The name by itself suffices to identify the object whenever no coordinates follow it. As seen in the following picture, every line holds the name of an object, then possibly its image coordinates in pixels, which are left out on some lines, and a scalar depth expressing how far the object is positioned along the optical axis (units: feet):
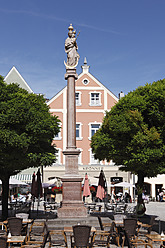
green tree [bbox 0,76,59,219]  45.62
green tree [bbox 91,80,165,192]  49.16
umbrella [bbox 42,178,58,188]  90.33
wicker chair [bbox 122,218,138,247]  35.32
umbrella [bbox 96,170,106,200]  61.16
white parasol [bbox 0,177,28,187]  74.79
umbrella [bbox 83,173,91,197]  64.44
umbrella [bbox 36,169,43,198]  60.01
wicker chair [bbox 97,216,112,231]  40.52
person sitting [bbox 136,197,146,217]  61.70
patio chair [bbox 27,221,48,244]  35.08
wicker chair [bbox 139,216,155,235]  38.11
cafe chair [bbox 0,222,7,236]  33.71
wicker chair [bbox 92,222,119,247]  32.24
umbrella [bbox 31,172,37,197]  59.77
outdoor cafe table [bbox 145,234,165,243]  29.77
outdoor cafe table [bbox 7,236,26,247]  29.33
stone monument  53.11
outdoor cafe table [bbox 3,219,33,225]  39.47
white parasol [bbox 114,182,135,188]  90.27
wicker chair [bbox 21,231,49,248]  28.19
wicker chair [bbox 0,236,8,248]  24.27
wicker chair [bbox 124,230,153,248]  30.26
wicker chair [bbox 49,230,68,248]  31.71
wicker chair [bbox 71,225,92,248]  29.30
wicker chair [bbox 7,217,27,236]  35.17
